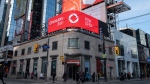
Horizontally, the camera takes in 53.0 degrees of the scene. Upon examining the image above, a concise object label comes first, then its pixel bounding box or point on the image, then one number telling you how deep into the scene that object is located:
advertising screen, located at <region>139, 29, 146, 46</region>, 56.71
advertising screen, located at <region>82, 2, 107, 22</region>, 44.83
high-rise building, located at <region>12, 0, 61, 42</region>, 80.31
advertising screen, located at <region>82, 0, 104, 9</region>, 47.19
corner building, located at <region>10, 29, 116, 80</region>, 29.31
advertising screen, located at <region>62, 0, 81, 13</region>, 50.28
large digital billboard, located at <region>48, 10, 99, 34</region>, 31.75
